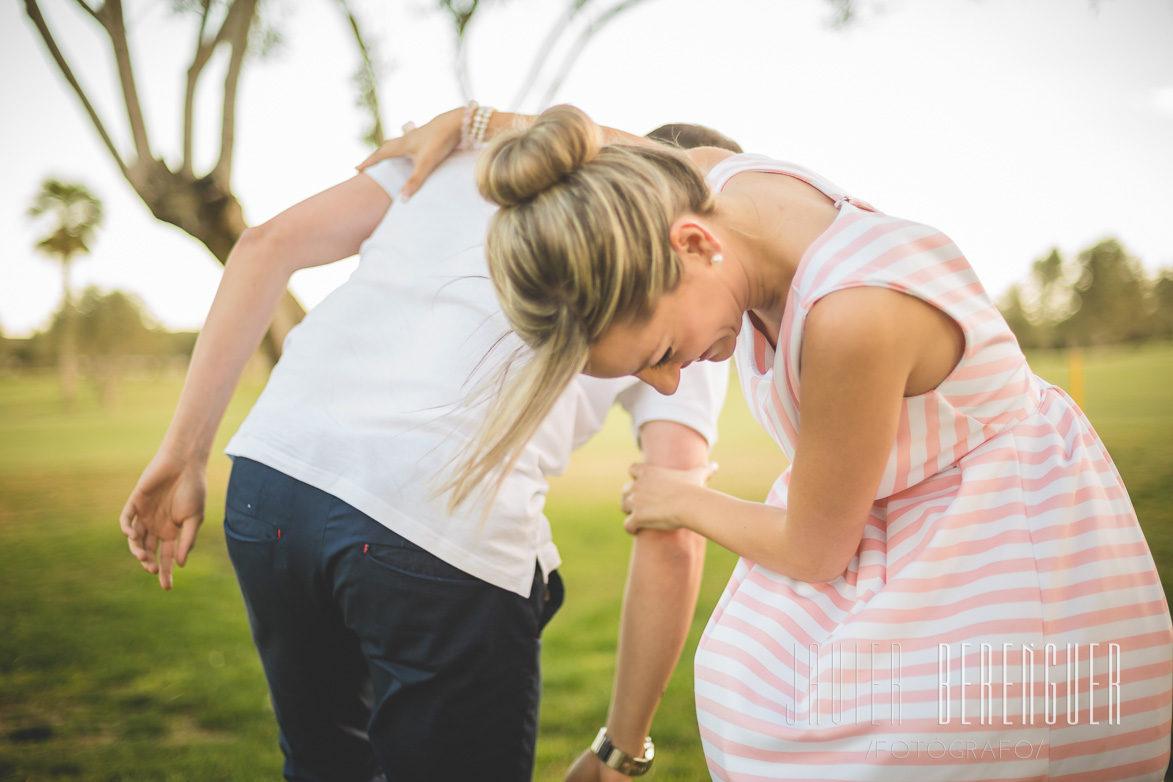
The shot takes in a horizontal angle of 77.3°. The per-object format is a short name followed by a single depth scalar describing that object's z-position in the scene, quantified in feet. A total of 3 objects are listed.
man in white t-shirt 4.73
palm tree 82.38
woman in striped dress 3.77
